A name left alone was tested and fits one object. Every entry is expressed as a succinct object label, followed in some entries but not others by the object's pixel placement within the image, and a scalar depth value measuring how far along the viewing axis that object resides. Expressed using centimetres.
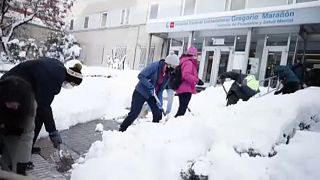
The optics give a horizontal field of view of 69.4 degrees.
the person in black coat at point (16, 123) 177
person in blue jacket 371
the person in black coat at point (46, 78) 248
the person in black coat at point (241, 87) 429
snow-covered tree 1246
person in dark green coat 510
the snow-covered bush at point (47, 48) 1314
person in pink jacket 436
